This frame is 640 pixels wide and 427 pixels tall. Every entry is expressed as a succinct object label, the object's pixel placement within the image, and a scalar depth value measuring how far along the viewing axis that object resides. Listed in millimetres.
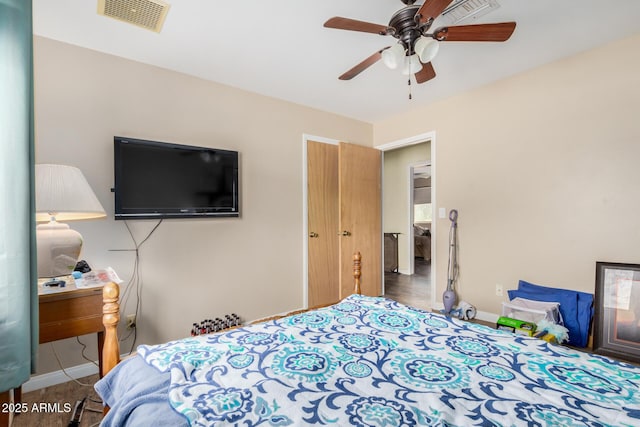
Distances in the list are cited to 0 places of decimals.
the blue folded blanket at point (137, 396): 849
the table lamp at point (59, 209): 1645
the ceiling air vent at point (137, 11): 1879
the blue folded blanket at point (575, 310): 2512
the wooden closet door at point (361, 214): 3707
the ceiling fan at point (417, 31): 1651
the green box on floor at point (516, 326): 2452
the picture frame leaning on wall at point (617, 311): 2256
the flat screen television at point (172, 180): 2430
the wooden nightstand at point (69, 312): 1604
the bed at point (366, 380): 838
